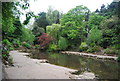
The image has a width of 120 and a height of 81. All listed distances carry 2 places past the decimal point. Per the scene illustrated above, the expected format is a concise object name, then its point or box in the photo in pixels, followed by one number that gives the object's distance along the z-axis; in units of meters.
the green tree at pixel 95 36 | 16.93
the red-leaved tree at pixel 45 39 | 22.33
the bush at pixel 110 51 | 12.87
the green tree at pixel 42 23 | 32.62
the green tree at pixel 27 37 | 24.67
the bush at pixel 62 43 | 20.97
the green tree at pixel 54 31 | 22.05
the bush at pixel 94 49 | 16.14
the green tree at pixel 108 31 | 9.39
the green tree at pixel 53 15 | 32.81
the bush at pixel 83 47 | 18.11
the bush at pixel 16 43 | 20.29
